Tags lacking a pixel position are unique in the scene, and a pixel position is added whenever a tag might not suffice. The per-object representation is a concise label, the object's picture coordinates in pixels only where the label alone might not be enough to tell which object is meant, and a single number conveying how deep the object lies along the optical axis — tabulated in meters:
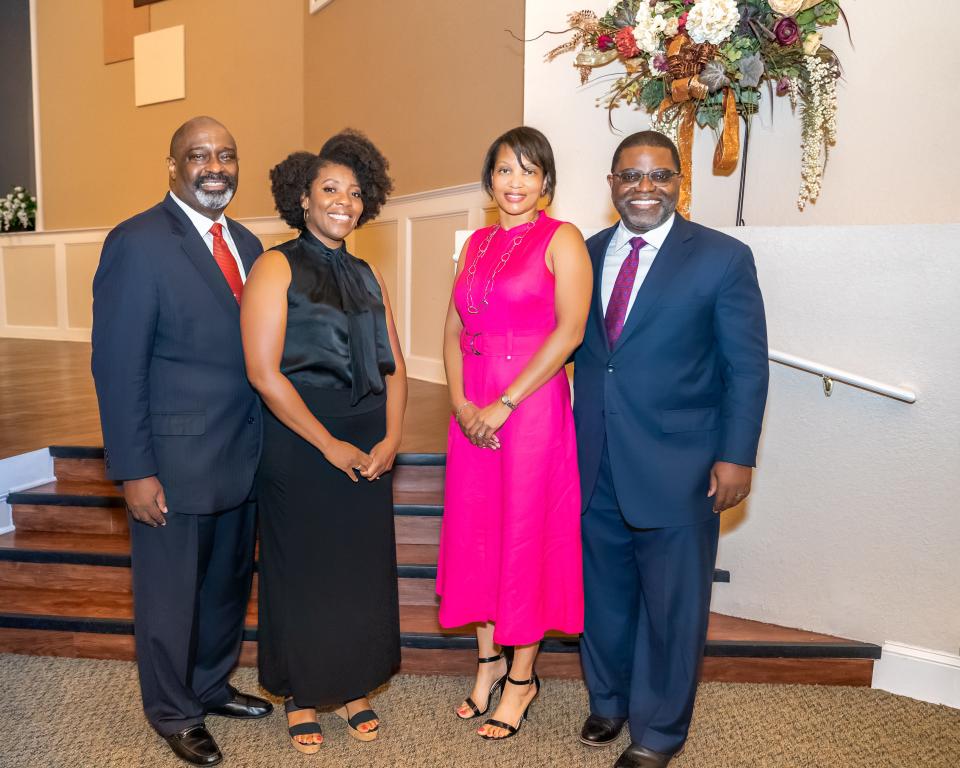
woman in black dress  2.10
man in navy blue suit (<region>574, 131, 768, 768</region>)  2.09
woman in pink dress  2.15
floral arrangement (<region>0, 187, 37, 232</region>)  9.38
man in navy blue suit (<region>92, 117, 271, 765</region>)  2.06
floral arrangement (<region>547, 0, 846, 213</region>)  2.72
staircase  2.78
